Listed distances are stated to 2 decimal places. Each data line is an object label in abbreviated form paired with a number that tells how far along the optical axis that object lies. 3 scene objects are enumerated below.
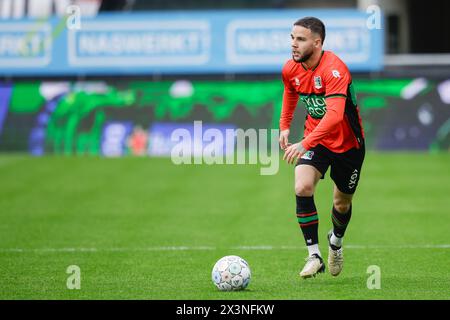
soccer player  17.37
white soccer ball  16.48
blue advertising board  45.44
